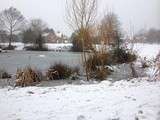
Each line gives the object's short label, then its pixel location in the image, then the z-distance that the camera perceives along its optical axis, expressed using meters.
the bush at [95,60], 6.88
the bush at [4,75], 6.62
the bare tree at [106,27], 6.84
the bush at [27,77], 4.96
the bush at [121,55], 10.79
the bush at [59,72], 6.25
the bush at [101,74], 6.27
